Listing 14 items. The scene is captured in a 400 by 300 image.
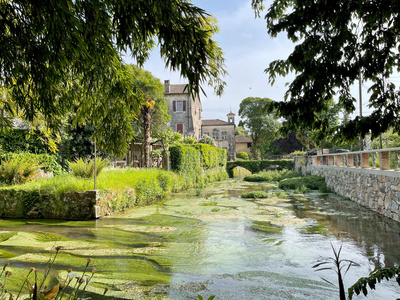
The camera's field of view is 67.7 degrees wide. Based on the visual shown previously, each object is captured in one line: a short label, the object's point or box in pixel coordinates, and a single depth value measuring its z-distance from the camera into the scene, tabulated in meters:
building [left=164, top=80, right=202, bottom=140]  32.41
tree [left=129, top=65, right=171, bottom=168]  15.69
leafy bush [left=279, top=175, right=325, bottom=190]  15.83
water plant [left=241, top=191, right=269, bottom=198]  12.67
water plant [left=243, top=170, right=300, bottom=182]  23.47
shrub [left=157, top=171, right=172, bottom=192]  12.82
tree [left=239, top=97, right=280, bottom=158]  47.22
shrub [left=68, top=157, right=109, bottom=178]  9.97
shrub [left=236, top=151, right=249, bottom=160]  44.76
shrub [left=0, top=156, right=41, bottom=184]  9.23
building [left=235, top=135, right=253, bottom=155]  51.54
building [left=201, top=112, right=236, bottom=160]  44.66
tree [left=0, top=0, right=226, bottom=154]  2.23
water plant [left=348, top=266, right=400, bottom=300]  1.79
